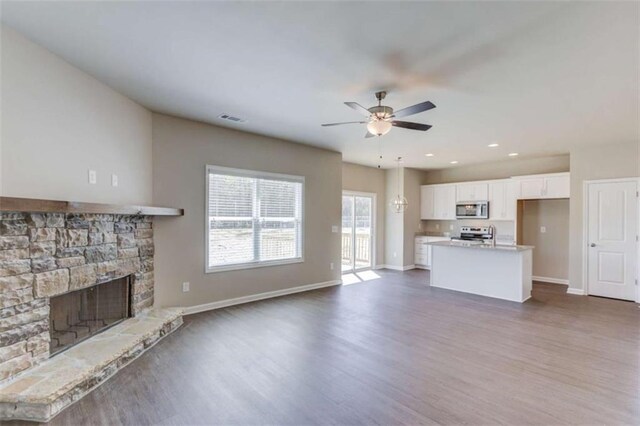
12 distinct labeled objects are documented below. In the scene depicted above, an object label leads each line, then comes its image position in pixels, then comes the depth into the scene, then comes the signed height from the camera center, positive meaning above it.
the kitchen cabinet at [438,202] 8.41 +0.30
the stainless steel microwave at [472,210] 7.66 +0.08
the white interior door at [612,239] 5.46 -0.43
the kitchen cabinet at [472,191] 7.75 +0.53
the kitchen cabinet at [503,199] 7.20 +0.32
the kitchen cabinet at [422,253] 8.65 -1.06
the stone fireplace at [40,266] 2.40 -0.48
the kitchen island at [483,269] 5.43 -1.00
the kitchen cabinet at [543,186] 6.48 +0.57
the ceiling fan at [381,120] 3.37 +0.96
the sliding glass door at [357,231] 8.05 -0.45
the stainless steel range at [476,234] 7.58 -0.49
